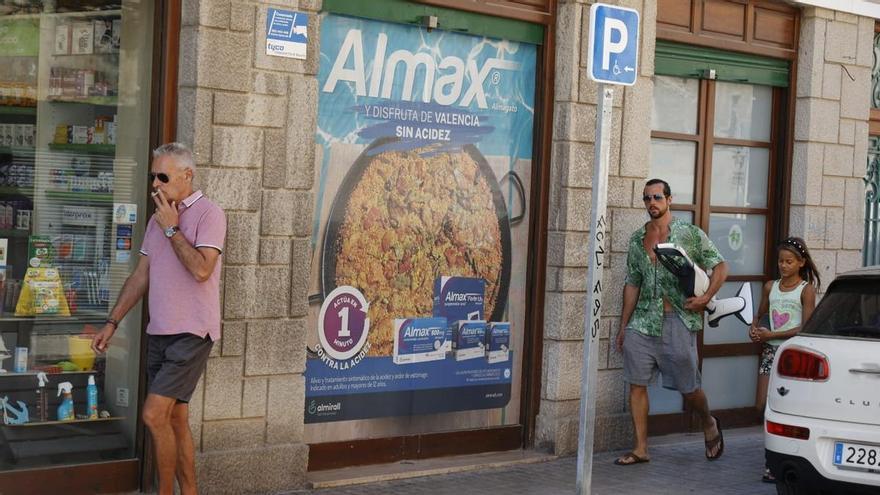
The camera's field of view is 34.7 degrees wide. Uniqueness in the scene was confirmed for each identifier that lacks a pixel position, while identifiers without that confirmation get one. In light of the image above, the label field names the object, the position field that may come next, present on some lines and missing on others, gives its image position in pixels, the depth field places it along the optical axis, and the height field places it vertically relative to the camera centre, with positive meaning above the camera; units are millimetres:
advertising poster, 9227 -115
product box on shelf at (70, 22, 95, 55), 8125 +882
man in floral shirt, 10180 -730
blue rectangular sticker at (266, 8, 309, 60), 8500 +1009
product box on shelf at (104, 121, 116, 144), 8266 +347
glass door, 11797 +340
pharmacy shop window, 7914 -155
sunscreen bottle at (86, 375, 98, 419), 8227 -1227
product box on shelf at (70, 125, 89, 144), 8180 +323
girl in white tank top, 9773 -560
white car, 7621 -977
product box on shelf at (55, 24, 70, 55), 8062 +863
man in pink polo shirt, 7199 -540
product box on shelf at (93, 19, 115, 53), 8211 +906
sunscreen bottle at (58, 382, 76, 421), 8102 -1241
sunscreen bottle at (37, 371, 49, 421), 8031 -1207
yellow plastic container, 8203 -948
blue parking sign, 7469 +906
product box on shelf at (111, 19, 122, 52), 8250 +927
